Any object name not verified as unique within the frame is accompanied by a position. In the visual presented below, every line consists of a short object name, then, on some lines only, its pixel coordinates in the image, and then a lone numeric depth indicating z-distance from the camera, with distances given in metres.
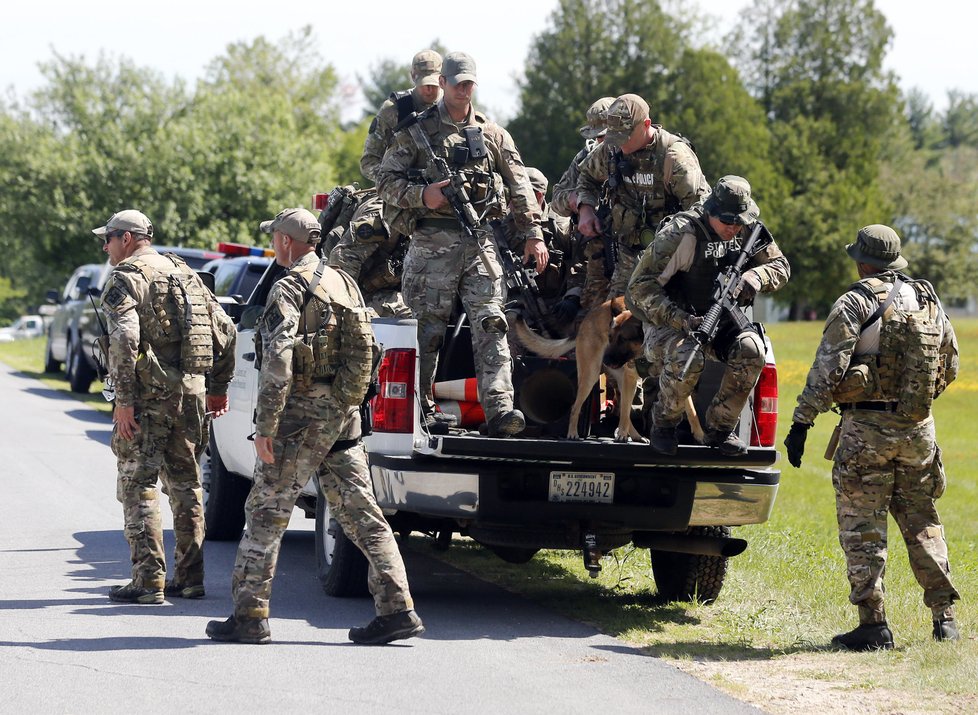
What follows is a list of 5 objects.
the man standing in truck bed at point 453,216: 15.73
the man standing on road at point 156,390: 15.15
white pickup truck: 14.13
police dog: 15.39
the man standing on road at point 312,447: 13.27
